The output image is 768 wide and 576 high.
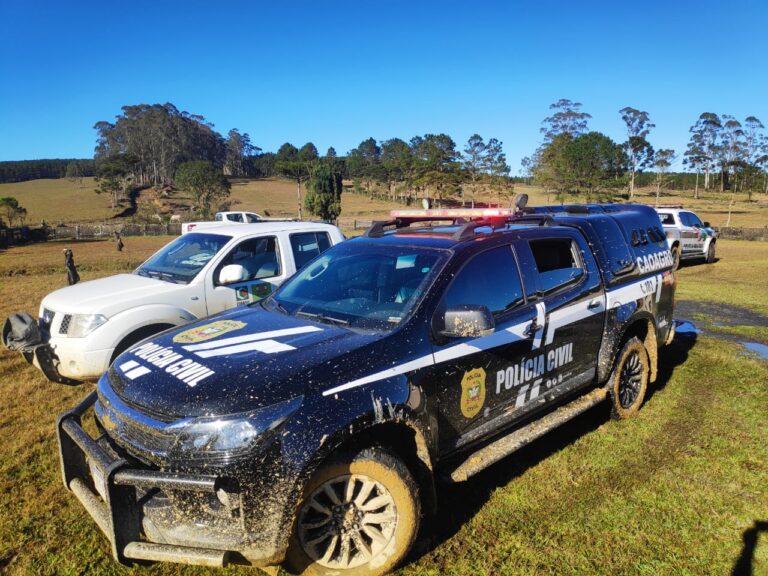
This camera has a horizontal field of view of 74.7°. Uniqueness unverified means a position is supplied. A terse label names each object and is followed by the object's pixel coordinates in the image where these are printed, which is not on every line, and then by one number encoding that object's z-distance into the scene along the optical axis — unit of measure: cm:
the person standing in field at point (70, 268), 1102
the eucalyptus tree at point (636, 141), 6775
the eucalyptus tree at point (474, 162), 7156
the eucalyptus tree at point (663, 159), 7024
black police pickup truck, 227
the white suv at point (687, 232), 1672
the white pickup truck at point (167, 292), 478
